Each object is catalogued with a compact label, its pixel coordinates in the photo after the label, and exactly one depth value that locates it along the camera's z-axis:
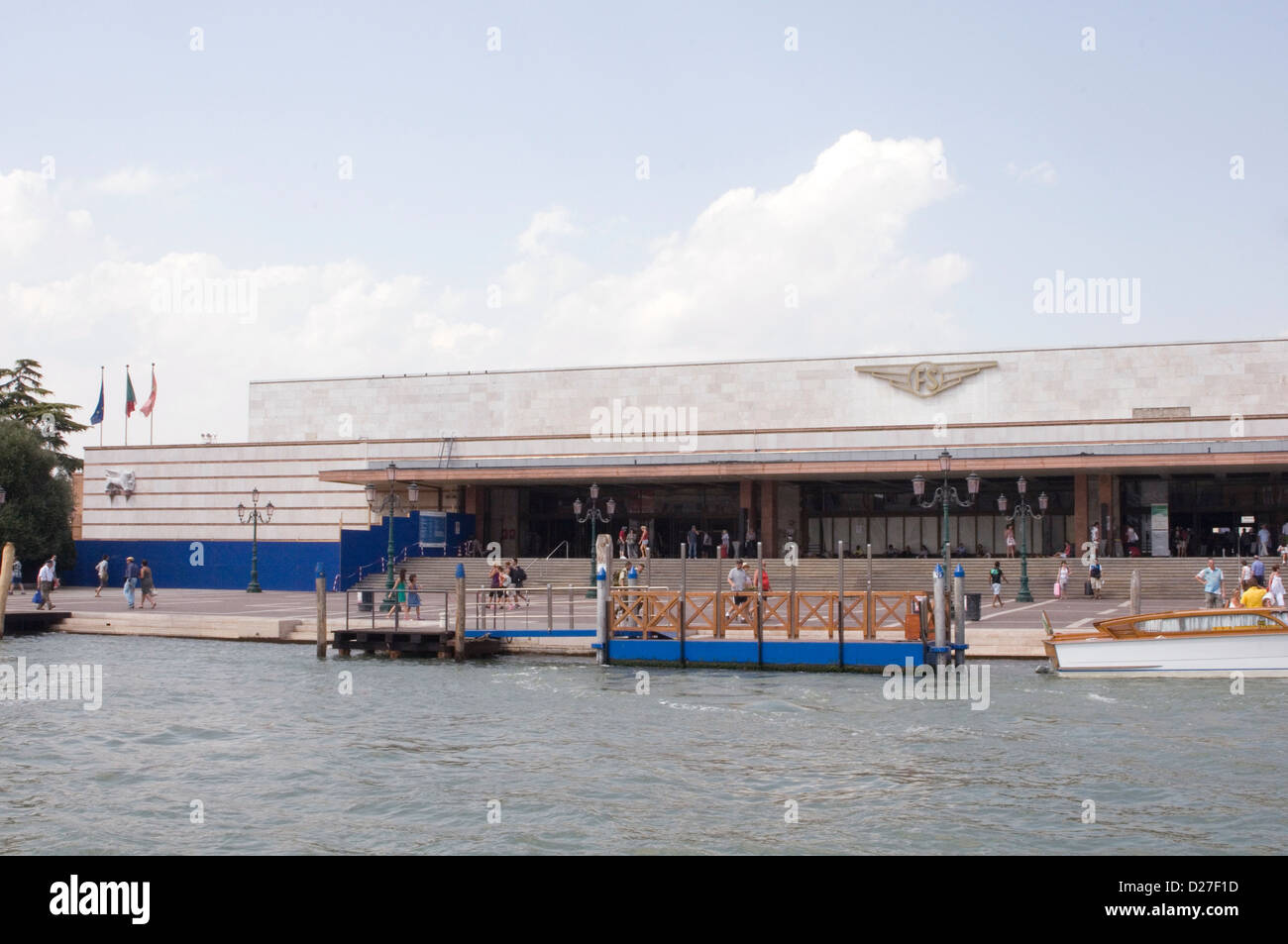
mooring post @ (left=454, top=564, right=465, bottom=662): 29.45
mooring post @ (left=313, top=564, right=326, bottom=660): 30.30
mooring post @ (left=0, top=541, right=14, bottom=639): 30.28
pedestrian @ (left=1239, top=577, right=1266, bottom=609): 25.80
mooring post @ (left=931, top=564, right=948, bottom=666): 25.97
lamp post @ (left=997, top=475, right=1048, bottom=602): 39.50
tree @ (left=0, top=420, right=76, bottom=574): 52.06
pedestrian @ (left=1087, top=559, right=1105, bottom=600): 39.78
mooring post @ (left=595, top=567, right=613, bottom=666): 28.44
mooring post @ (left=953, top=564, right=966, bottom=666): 26.11
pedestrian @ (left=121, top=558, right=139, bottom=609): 38.56
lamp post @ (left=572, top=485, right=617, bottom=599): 48.56
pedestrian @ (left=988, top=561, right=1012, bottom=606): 38.06
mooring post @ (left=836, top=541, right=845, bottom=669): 26.81
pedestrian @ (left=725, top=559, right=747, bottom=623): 32.31
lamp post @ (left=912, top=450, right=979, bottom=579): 39.50
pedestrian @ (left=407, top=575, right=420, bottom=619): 35.38
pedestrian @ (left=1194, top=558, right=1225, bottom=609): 32.44
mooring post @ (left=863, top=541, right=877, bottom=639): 27.31
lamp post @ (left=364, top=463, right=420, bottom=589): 39.53
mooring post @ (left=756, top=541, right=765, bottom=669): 27.58
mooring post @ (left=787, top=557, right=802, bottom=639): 27.85
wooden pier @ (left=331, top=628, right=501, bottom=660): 30.02
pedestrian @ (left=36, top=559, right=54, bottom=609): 38.46
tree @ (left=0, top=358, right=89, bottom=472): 65.44
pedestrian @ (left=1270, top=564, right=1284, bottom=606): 30.43
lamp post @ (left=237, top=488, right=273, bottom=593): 47.59
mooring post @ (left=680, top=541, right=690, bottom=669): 27.61
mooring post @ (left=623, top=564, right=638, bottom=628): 28.91
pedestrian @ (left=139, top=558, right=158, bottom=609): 38.88
